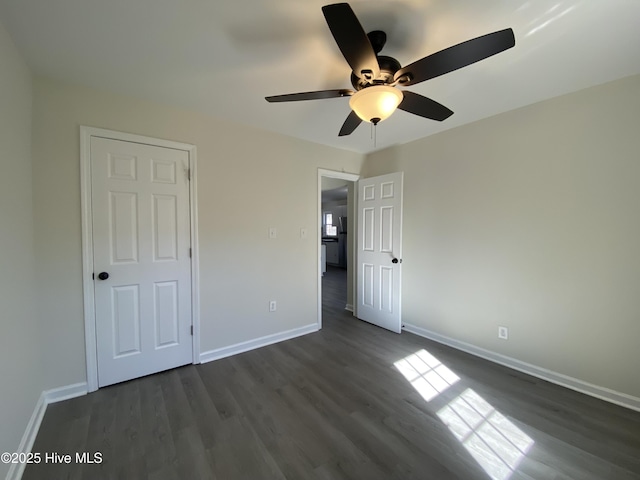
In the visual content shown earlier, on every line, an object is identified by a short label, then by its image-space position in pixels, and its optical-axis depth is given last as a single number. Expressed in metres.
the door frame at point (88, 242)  2.03
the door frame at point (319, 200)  3.38
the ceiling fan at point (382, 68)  1.11
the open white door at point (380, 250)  3.30
